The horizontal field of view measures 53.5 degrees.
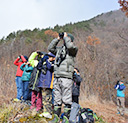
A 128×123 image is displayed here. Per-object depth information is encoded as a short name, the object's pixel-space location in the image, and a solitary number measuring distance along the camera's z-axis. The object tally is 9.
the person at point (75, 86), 3.17
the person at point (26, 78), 3.54
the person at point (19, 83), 3.78
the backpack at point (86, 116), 2.64
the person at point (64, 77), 2.16
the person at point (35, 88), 2.94
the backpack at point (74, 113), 2.09
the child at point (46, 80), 2.72
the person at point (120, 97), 5.53
